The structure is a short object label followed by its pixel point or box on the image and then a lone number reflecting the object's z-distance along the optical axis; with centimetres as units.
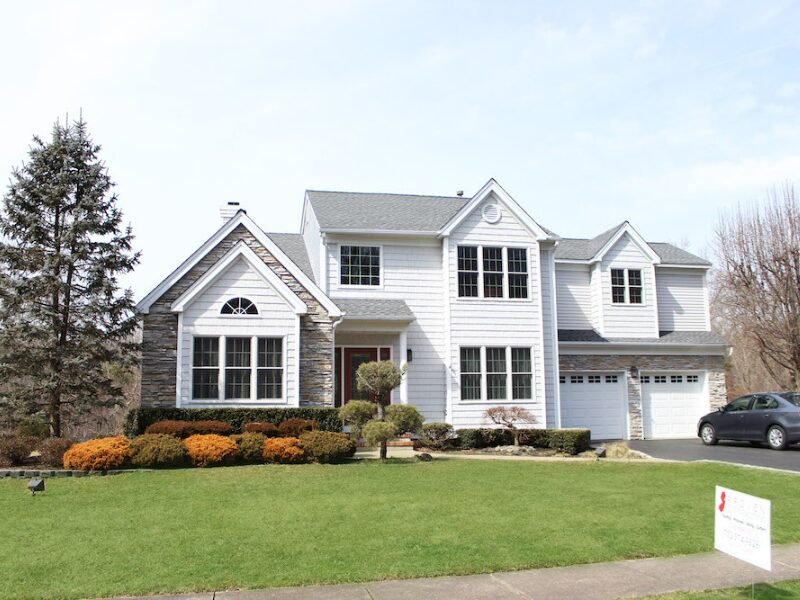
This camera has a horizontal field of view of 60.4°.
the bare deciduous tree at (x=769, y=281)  2659
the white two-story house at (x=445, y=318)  1805
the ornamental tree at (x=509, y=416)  2026
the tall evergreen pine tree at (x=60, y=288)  1655
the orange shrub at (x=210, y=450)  1460
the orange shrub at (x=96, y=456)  1375
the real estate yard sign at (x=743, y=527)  575
